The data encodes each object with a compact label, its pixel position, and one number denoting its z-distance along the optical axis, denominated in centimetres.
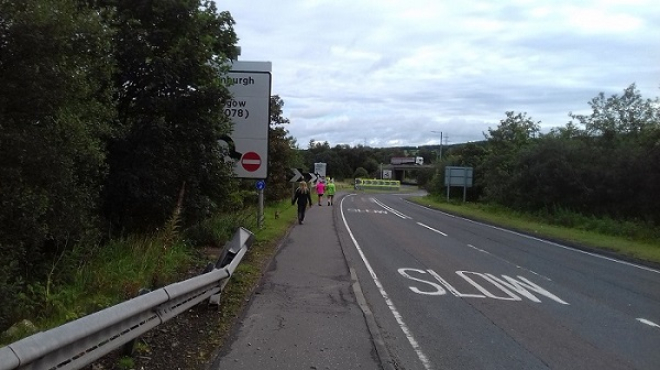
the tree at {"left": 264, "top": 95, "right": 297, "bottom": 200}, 3231
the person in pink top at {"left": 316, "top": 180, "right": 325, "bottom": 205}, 4056
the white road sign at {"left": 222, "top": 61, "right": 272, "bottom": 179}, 1695
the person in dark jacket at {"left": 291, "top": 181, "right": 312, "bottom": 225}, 2308
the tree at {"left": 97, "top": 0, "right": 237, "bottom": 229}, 1173
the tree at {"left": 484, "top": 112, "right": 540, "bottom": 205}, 3944
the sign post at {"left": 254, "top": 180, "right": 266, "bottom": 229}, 1827
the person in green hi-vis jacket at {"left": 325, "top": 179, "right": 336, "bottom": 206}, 4028
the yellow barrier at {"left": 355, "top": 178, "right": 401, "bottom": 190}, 8862
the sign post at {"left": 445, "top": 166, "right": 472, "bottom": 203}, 4606
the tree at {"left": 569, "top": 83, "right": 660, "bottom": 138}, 3344
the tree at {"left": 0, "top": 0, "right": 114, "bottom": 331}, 683
